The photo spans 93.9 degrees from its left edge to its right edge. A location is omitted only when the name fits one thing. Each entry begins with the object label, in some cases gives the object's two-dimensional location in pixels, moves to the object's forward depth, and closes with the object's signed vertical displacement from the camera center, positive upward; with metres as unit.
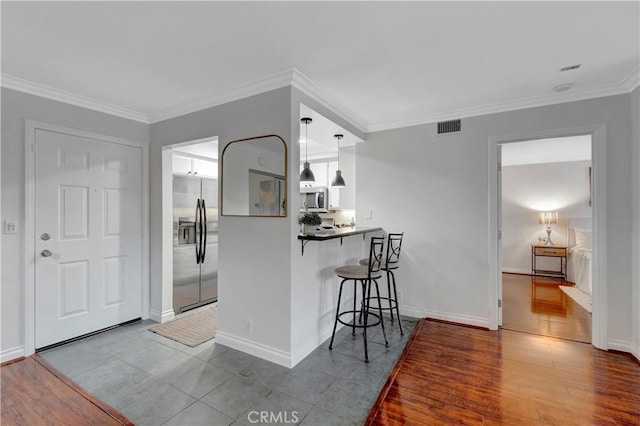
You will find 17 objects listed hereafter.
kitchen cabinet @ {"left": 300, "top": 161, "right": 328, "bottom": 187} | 5.31 +0.73
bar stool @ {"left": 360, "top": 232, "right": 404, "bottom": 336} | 3.62 -0.49
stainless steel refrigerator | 3.83 -0.39
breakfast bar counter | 2.49 -0.20
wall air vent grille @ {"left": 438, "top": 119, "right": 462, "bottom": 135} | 3.41 +1.00
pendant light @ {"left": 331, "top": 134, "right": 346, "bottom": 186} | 3.96 +0.43
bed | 4.67 -0.83
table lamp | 5.97 -0.13
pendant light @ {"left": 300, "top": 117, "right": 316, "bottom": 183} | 3.51 +0.46
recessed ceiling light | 2.72 +1.16
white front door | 2.81 -0.23
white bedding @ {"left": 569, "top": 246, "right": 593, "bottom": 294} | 4.72 -0.91
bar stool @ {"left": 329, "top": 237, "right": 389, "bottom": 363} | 2.69 -0.57
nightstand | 5.79 -0.84
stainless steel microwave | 5.18 +0.24
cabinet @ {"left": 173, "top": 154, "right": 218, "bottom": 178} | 4.02 +0.67
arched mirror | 2.60 +0.33
